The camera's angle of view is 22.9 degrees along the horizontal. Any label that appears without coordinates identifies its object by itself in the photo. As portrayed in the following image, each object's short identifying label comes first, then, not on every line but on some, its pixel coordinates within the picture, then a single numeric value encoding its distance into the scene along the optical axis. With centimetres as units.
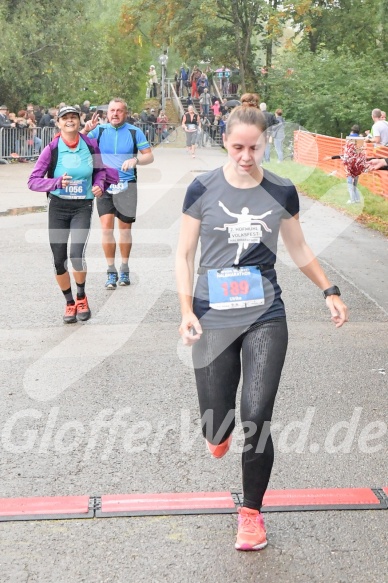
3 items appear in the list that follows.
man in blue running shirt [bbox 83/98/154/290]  973
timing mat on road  447
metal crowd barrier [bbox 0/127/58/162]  2941
